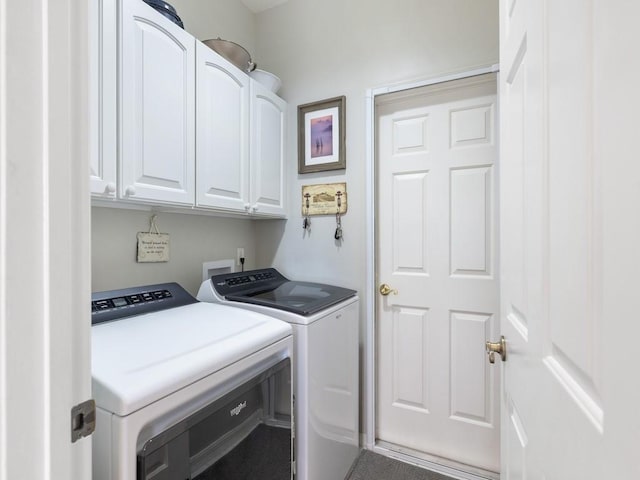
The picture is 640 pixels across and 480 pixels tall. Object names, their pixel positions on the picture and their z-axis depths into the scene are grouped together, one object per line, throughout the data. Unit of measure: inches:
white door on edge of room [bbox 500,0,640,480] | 12.6
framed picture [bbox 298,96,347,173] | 79.4
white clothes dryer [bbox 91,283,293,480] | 26.6
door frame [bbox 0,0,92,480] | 16.5
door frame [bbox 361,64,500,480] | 75.9
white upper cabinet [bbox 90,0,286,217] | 41.9
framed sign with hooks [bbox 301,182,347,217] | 79.5
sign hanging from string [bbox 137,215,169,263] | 59.0
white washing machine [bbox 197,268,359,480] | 50.7
